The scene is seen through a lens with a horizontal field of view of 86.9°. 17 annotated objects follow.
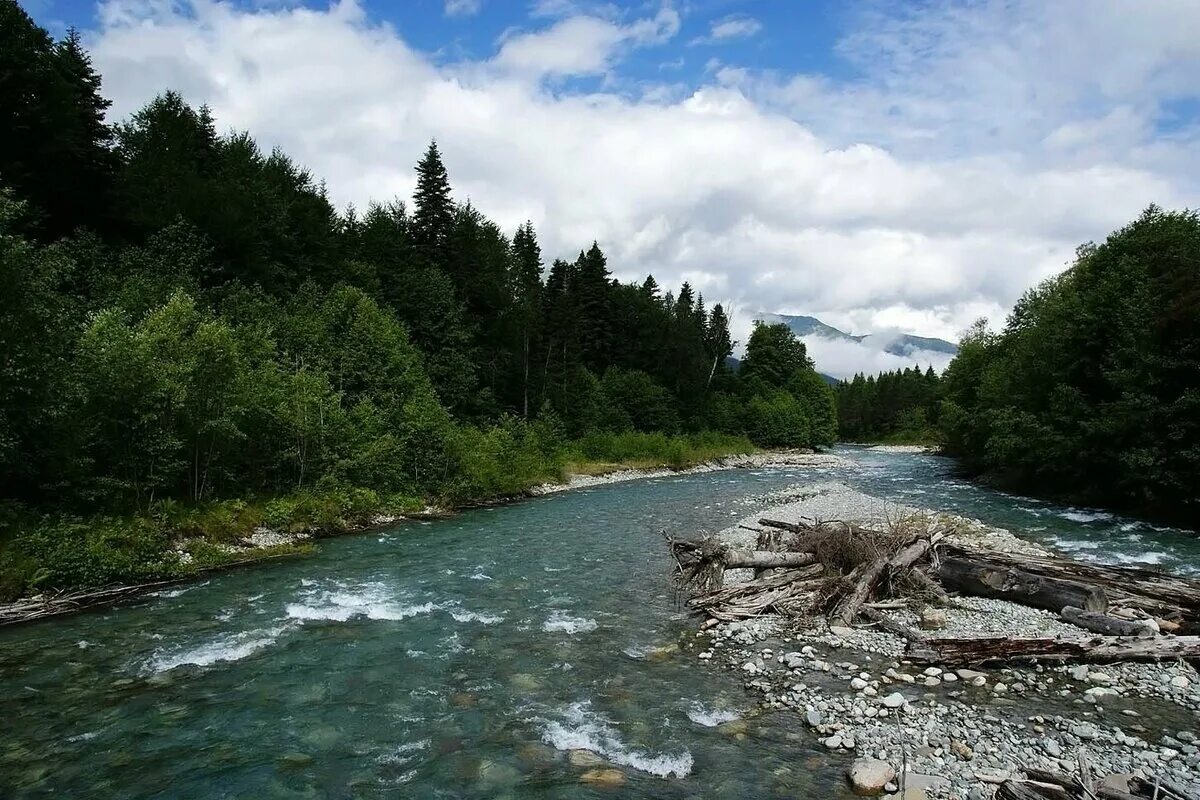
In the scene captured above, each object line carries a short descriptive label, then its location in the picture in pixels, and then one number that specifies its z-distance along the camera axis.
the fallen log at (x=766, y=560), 15.62
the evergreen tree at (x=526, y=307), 56.41
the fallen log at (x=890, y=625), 11.63
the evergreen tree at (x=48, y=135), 31.86
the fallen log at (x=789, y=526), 17.71
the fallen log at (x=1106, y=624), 11.08
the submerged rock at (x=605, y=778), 7.80
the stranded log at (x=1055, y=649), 10.34
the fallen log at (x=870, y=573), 13.04
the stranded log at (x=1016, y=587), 12.47
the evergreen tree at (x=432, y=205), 56.53
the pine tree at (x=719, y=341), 90.89
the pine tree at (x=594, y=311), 73.81
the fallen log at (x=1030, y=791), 6.38
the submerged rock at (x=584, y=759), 8.22
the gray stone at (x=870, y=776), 7.34
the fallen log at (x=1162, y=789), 6.15
